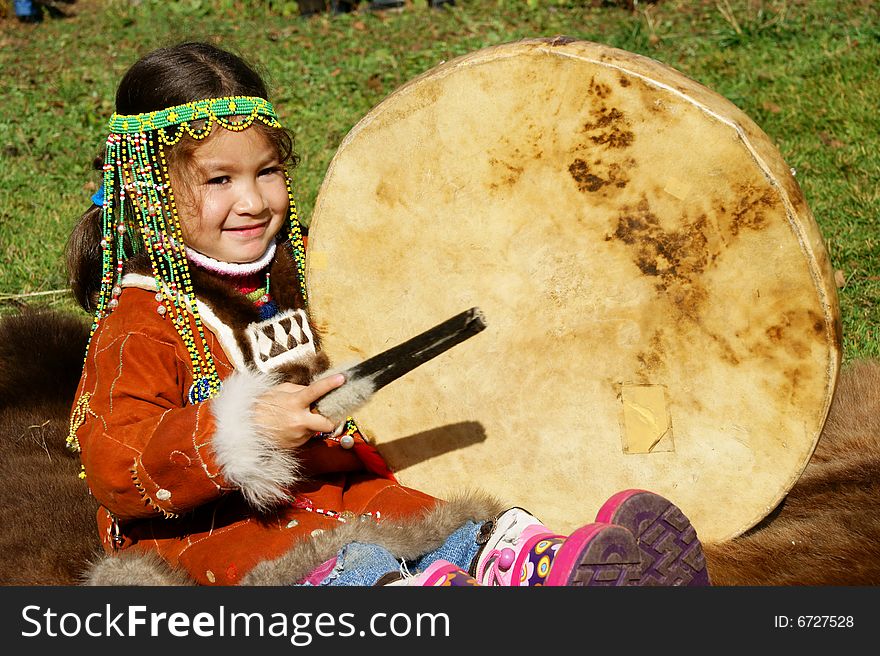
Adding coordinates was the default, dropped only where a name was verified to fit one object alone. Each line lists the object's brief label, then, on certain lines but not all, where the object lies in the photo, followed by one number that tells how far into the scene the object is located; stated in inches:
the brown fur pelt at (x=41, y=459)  96.7
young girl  82.0
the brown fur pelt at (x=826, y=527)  86.2
